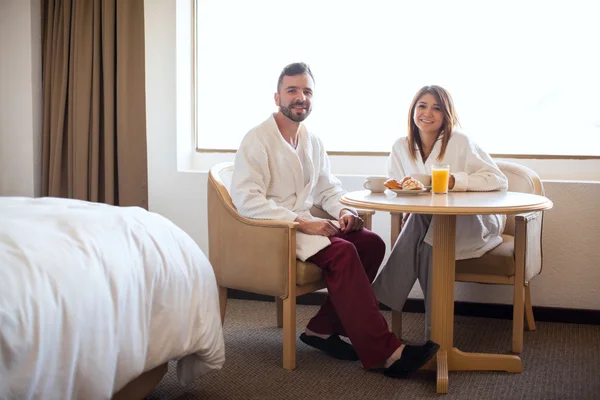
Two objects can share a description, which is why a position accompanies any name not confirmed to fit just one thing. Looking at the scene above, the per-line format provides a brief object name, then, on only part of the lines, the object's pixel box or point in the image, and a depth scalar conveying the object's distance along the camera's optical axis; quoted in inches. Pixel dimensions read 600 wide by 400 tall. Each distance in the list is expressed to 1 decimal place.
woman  122.2
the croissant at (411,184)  113.0
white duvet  64.1
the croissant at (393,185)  114.0
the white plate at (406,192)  112.3
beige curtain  163.3
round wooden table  104.9
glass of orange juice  113.3
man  109.1
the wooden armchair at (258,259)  114.3
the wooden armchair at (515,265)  120.3
